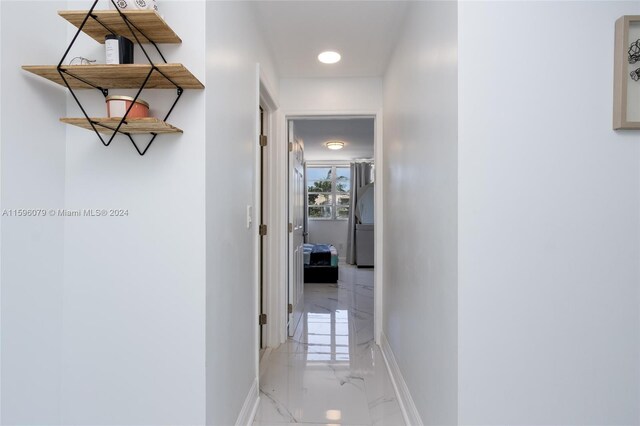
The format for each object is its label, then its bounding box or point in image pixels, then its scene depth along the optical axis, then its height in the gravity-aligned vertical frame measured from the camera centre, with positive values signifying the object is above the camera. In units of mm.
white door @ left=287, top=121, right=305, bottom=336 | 3324 -227
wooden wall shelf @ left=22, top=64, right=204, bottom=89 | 1177 +478
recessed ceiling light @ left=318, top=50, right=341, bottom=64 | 2677 +1200
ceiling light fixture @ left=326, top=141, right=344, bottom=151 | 6259 +1223
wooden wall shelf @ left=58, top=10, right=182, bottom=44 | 1166 +649
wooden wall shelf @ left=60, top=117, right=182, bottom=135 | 1193 +304
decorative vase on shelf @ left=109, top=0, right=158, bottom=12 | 1176 +699
